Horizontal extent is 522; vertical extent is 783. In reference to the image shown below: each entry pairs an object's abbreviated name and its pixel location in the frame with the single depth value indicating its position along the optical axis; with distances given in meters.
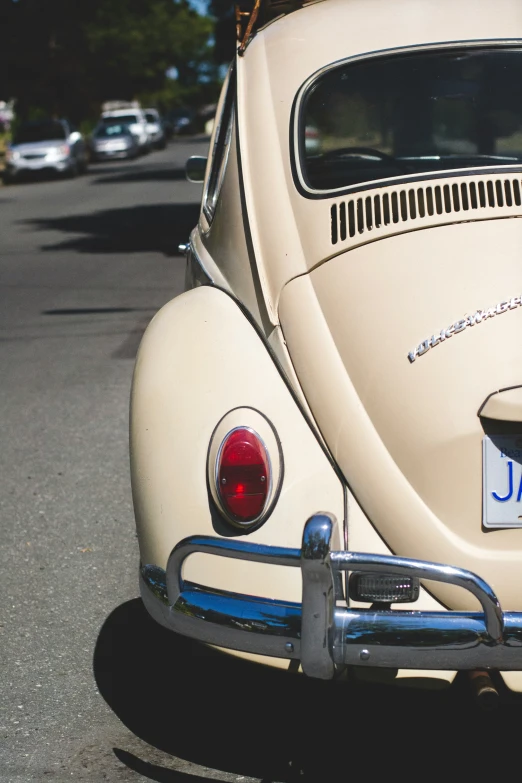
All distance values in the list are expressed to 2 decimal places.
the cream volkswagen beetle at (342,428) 2.54
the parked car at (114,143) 39.91
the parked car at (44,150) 30.44
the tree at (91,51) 47.53
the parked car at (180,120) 67.69
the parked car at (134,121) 42.94
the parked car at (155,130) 46.42
